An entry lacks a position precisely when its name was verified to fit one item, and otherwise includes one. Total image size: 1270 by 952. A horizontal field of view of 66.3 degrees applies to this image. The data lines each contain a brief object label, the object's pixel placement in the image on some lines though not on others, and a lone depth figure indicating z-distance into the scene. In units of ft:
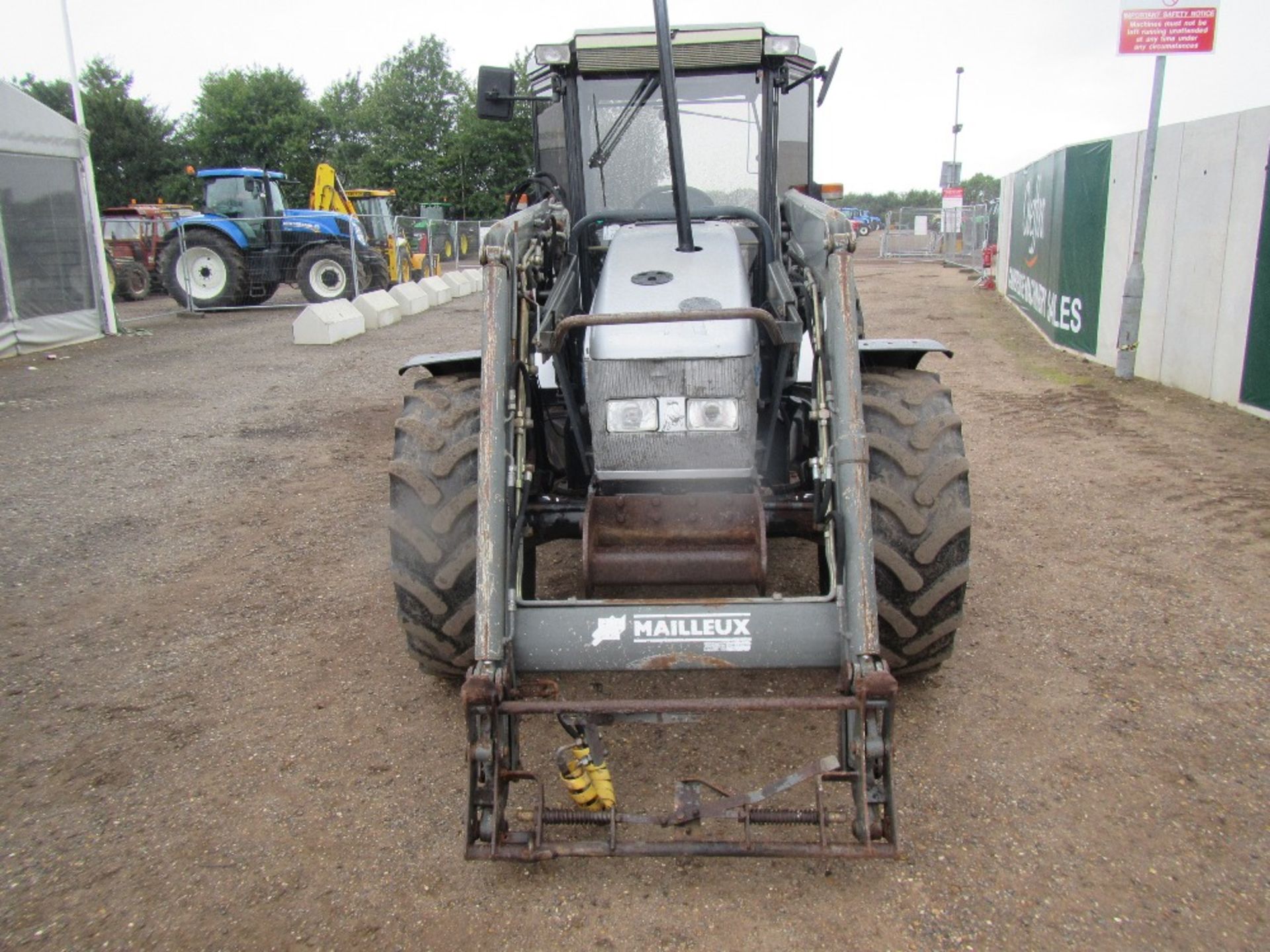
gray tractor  8.99
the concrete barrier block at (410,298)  59.06
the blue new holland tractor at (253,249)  59.72
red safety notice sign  29.43
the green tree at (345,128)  181.27
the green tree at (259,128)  166.40
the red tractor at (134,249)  66.69
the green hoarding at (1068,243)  36.94
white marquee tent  41.52
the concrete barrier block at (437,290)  65.98
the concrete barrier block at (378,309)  53.26
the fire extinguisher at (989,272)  70.13
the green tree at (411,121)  168.04
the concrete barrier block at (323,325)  46.47
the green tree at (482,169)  157.17
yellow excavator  69.05
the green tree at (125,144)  151.64
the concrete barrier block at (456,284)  72.90
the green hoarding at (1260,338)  25.25
